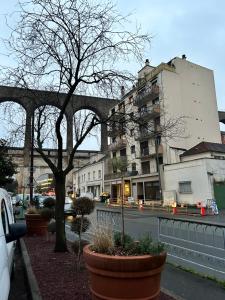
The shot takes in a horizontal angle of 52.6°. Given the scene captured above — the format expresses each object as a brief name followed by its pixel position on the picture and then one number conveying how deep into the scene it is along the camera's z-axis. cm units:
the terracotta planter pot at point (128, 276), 252
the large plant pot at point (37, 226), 915
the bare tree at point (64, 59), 591
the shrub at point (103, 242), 294
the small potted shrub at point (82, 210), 566
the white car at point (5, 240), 213
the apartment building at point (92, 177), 4088
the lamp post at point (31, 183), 1579
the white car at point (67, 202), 1601
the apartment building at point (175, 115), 2802
